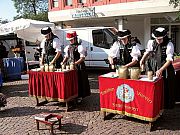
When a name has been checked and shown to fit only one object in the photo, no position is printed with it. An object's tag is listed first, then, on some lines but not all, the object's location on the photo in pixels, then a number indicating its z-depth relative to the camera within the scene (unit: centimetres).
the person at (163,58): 533
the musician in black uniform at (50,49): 679
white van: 1155
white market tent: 1059
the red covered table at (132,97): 496
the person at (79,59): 664
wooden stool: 507
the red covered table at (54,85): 631
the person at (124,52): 566
